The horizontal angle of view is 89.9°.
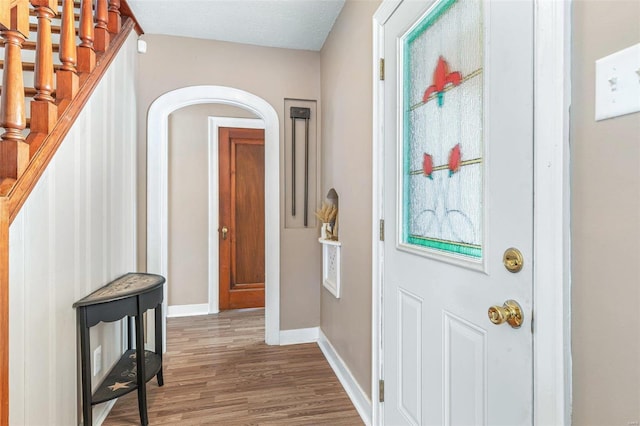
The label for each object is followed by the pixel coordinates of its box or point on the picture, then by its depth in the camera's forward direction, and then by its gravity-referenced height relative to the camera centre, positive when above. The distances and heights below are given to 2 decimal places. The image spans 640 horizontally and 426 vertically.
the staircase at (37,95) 1.06 +0.50
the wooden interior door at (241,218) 3.76 -0.08
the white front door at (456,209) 0.86 +0.01
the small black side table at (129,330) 1.57 -0.66
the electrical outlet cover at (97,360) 1.79 -0.85
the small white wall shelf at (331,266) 2.37 -0.44
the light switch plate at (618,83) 0.60 +0.25
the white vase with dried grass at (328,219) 2.59 -0.06
